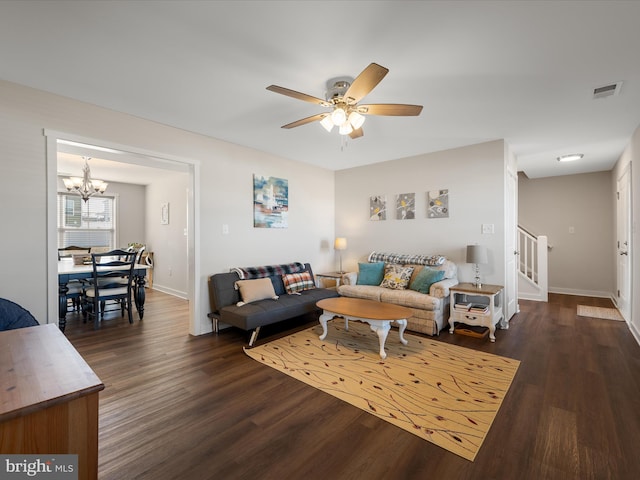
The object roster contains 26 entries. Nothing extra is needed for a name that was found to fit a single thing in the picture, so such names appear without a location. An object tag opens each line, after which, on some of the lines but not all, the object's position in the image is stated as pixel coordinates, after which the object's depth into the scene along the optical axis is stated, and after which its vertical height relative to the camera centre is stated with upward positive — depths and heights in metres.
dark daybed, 3.35 -0.74
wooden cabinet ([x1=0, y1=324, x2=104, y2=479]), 0.85 -0.50
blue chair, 2.03 -0.54
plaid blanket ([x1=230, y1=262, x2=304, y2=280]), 3.98 -0.42
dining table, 3.83 -0.49
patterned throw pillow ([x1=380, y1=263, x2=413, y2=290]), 4.17 -0.52
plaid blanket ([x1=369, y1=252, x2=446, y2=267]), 4.25 -0.27
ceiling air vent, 2.48 +1.30
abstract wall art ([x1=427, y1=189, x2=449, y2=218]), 4.41 +0.56
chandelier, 4.74 +0.94
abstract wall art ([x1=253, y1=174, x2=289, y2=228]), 4.37 +0.60
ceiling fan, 2.07 +1.04
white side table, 3.53 -0.88
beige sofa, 3.64 -0.71
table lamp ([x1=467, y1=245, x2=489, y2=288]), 3.83 -0.18
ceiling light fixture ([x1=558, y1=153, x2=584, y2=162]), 4.58 +1.32
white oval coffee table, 2.98 -0.76
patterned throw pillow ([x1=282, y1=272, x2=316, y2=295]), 4.28 -0.61
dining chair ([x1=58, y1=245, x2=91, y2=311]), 4.27 -0.72
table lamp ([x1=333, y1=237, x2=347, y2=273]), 5.32 -0.04
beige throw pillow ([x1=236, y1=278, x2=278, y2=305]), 3.67 -0.62
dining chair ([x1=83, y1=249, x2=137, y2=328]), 3.94 -0.61
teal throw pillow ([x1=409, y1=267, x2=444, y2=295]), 3.91 -0.51
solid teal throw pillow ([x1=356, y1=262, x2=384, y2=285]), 4.54 -0.51
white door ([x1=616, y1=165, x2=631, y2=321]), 3.95 -0.03
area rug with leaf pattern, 1.96 -1.18
